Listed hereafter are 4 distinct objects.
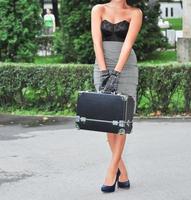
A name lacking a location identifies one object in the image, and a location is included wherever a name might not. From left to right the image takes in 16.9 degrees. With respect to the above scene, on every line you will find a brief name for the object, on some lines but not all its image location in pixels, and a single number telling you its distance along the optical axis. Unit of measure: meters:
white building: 50.26
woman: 5.34
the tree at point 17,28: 12.41
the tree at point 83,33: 16.50
